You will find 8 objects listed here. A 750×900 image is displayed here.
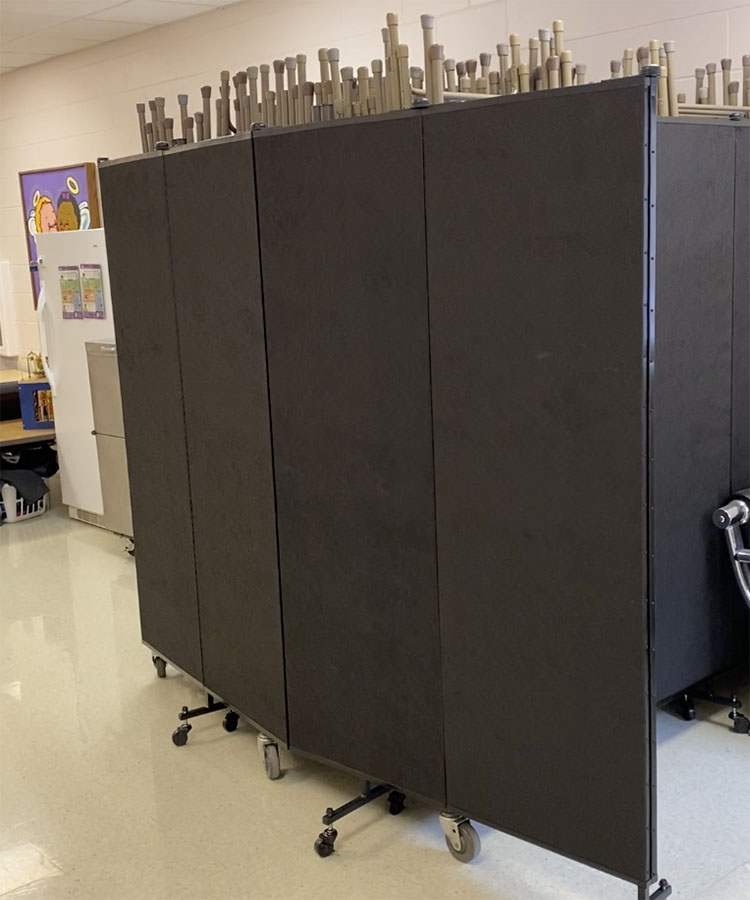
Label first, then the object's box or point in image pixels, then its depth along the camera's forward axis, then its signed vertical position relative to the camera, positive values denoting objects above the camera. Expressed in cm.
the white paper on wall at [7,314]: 870 -21
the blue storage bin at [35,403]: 666 -74
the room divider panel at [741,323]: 331 -23
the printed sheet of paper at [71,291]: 595 -3
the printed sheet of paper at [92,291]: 578 -4
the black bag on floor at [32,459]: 659 -109
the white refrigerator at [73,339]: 582 -31
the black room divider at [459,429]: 226 -43
